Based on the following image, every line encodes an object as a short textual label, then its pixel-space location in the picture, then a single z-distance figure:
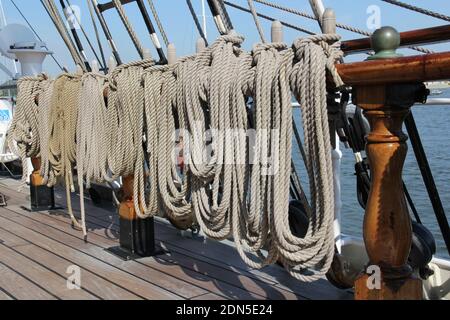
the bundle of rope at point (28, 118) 3.58
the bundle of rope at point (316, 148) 1.52
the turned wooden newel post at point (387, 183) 1.41
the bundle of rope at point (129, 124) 2.46
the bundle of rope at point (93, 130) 2.74
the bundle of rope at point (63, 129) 3.08
